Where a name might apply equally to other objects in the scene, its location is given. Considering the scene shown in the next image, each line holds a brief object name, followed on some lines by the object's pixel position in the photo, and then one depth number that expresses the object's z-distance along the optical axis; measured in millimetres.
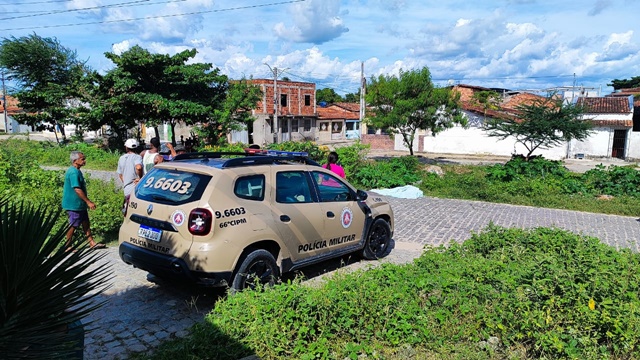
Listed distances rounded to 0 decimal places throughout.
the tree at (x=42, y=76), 26688
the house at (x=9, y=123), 56094
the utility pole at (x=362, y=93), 39500
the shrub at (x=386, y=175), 15117
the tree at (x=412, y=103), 26734
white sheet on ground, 13922
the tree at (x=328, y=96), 83775
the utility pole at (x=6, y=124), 51431
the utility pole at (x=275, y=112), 41866
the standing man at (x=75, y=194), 6791
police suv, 4816
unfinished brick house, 46500
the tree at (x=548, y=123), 20109
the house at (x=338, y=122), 55969
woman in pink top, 9479
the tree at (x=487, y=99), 40903
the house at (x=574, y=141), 34906
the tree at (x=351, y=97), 90438
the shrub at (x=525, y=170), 15875
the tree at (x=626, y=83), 67819
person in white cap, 7812
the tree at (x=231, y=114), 25375
